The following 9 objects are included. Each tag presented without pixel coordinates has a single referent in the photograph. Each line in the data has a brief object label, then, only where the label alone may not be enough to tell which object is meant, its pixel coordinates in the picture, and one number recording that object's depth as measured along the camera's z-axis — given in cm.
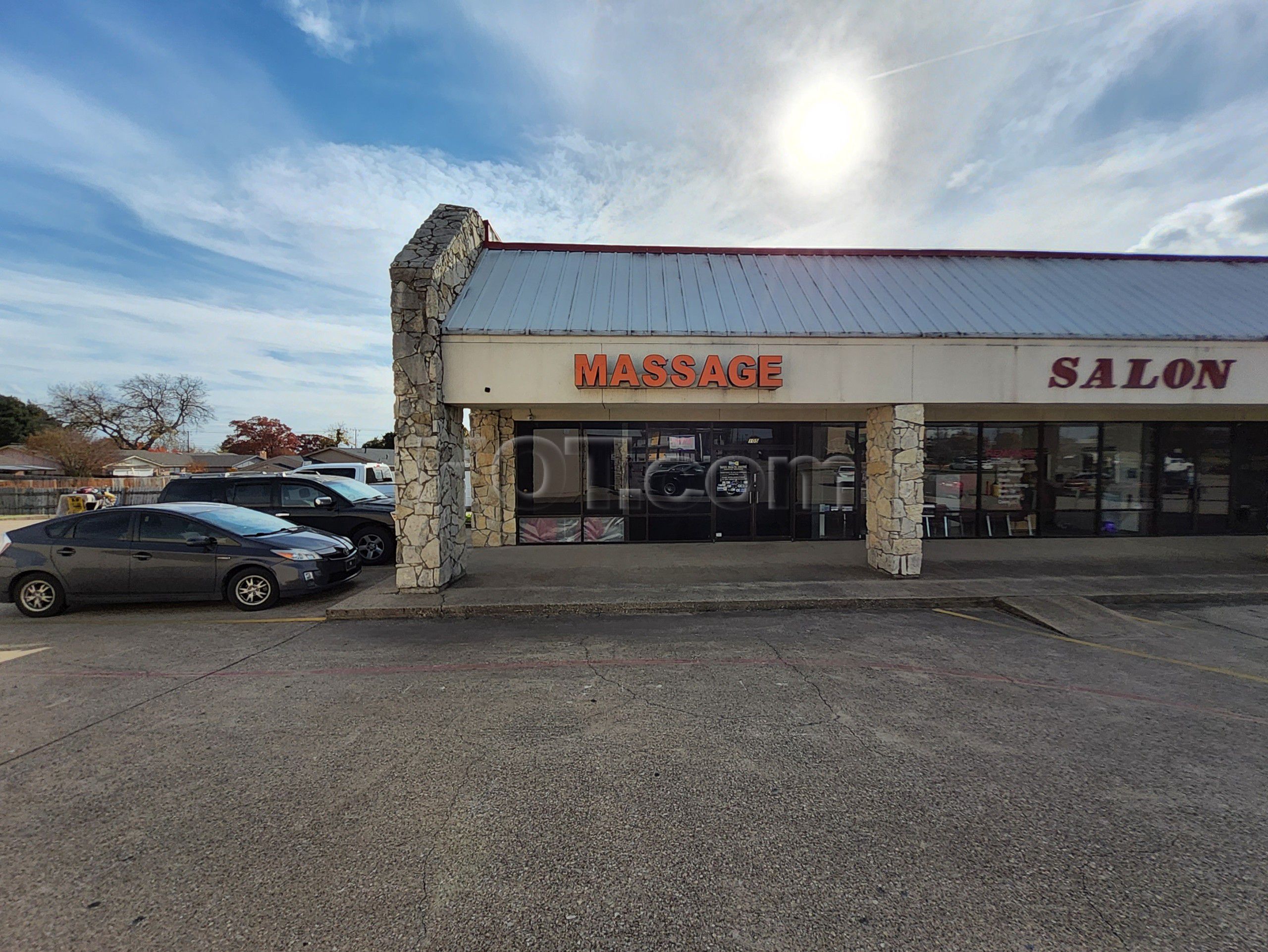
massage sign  843
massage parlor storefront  855
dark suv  1100
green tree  5438
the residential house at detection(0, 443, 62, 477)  4744
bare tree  5797
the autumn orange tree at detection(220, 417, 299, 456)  8019
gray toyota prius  734
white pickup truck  1642
